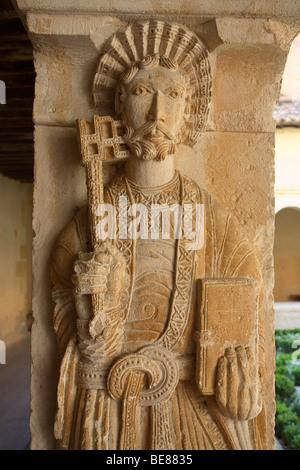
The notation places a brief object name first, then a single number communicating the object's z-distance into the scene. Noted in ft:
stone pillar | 6.25
